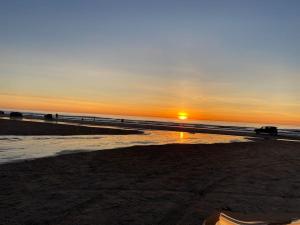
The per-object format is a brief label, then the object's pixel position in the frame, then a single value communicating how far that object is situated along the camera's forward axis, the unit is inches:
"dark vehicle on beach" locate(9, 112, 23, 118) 2465.7
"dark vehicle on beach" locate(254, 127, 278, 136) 1402.7
